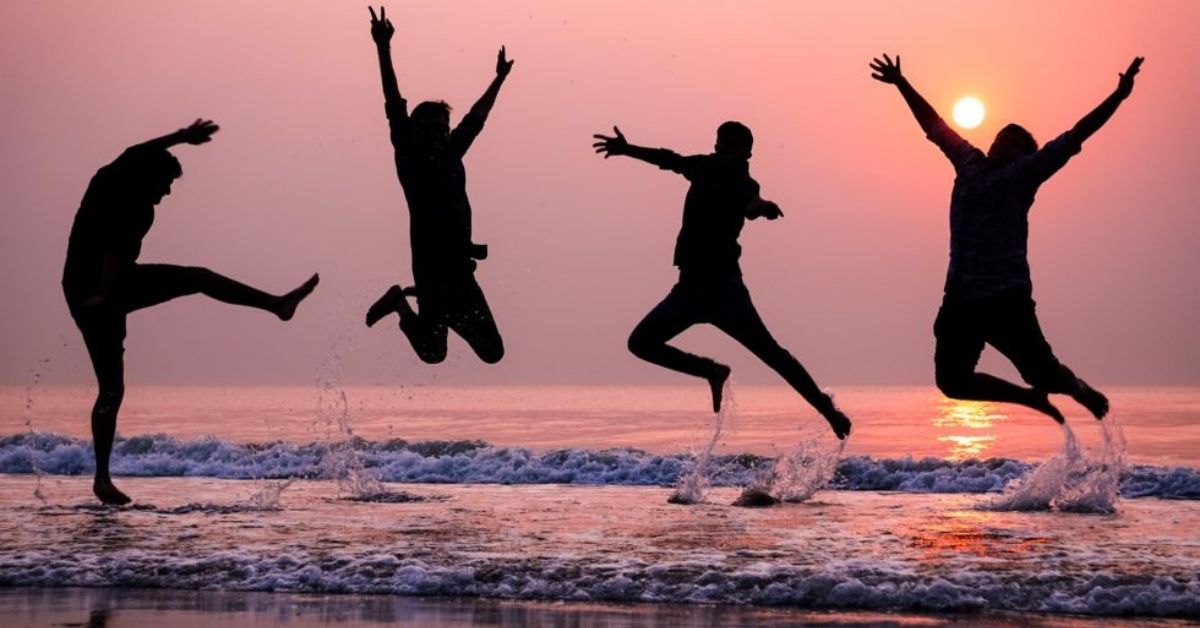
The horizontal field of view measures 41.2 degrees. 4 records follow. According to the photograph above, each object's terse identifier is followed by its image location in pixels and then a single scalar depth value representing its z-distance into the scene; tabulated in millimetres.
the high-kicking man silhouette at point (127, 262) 11234
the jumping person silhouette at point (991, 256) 10555
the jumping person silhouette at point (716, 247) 11656
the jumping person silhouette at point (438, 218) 11227
